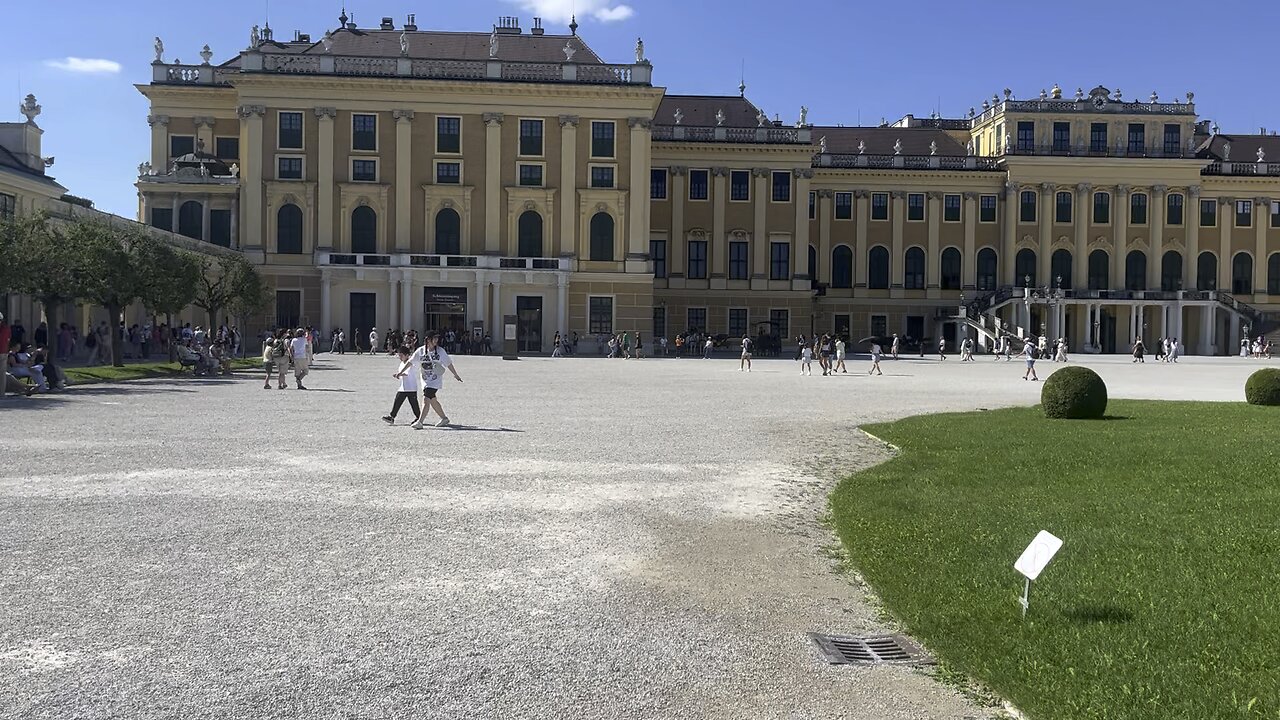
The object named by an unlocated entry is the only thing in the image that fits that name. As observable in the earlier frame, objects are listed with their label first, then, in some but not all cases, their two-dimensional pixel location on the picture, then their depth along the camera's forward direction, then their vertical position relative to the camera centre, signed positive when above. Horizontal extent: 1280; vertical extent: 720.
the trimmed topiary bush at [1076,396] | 22.88 -0.83
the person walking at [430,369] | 20.38 -0.35
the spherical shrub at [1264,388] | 26.48 -0.73
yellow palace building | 65.31 +9.54
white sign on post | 7.23 -1.27
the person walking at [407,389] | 20.95 -0.73
